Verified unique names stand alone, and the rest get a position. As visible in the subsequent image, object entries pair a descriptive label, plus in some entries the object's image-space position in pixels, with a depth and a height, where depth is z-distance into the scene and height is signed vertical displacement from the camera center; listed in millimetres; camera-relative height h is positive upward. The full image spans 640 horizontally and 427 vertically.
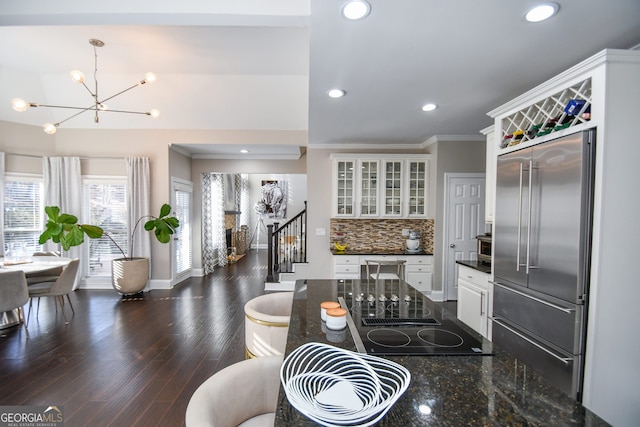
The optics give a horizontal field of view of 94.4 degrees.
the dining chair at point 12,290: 3176 -965
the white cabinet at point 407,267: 4840 -994
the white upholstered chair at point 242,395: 1092 -765
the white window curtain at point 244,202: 10924 +111
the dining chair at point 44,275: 4047 -1052
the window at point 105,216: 5395 -227
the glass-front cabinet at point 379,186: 5008 +349
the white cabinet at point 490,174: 3152 +360
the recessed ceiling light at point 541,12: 1640 +1117
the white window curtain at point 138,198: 5273 +107
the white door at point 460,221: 4809 -224
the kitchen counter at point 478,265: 3013 -639
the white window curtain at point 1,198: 4766 +73
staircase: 5375 -1252
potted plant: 4457 -520
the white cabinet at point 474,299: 2965 -976
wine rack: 1932 +701
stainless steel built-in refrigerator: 1836 -328
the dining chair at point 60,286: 3750 -1072
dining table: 3544 -784
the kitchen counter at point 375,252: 4859 -767
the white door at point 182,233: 5770 -596
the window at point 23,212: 4918 -157
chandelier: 3035 +1302
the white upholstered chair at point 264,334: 1893 -834
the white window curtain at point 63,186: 5152 +308
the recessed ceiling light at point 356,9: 1619 +1109
